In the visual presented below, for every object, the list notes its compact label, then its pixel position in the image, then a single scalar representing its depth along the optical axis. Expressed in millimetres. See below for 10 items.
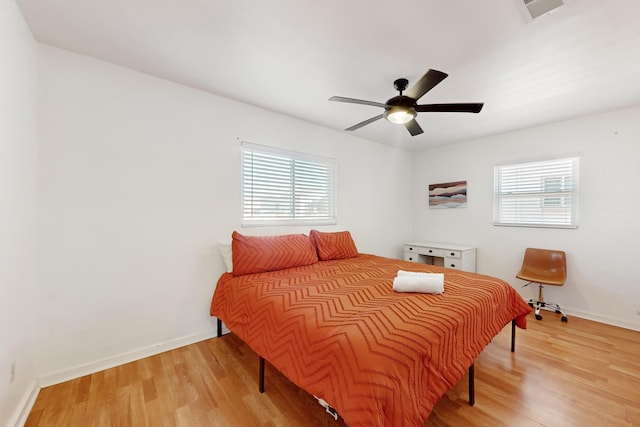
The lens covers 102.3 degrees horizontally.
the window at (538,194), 3266
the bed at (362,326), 1102
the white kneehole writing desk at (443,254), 3754
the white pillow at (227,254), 2503
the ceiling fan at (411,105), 1853
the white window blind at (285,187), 2912
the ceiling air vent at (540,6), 1423
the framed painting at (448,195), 4215
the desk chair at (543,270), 3100
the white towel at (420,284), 1807
